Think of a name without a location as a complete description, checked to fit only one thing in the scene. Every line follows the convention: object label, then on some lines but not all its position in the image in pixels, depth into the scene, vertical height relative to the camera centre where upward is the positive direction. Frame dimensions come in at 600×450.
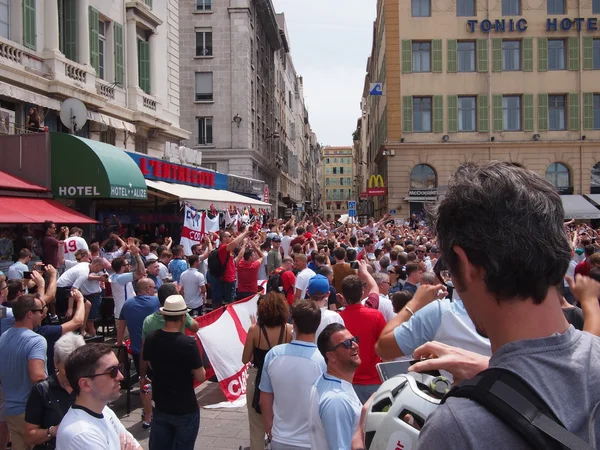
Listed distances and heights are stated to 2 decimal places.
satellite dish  15.23 +3.02
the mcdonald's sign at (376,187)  35.06 +2.04
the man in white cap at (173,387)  4.58 -1.40
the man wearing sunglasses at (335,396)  3.31 -1.11
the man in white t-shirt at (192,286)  9.80 -1.19
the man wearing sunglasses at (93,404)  2.98 -1.05
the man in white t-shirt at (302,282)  8.05 -0.93
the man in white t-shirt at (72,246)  11.13 -0.49
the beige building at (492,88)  33.28 +7.87
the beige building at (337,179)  149.88 +11.27
